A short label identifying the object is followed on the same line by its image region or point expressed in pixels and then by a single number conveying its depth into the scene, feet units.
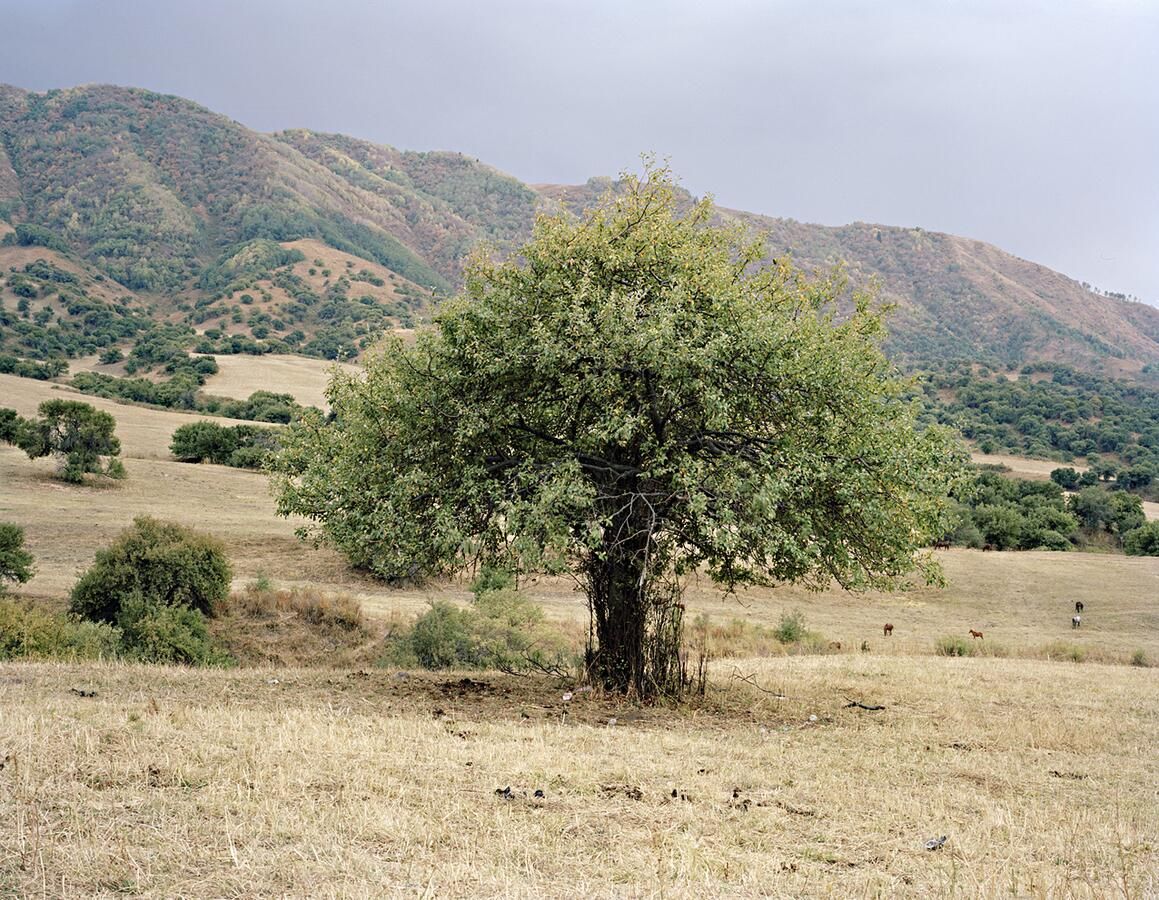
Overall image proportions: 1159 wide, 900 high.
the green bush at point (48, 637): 68.21
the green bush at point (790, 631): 112.37
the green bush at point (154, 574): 91.50
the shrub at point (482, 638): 81.20
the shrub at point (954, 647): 102.89
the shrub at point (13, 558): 92.38
